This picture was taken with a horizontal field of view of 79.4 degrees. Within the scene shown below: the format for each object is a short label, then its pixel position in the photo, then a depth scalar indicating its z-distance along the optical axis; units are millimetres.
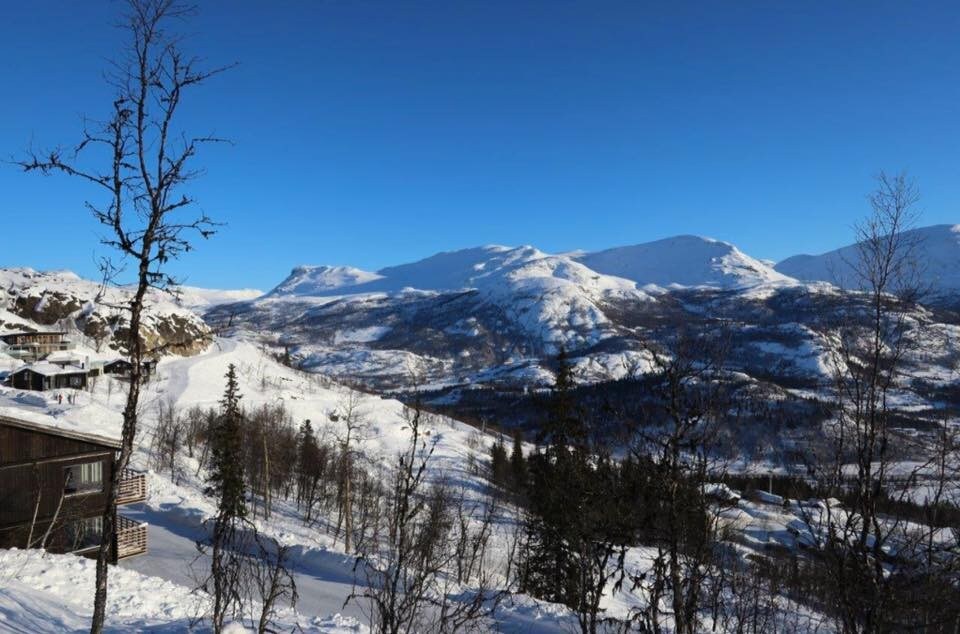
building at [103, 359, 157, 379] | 84475
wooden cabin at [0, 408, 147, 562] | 21641
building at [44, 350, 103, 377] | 78188
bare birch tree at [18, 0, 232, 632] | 7598
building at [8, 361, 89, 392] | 70375
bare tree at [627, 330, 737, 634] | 9641
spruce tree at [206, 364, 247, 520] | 37719
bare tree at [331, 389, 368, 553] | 39619
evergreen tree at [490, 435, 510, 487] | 80812
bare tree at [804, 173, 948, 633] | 7207
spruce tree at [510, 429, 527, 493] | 64137
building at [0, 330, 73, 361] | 81188
